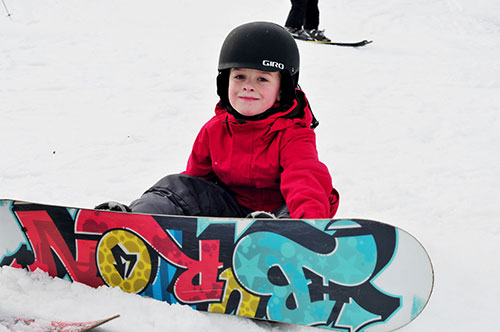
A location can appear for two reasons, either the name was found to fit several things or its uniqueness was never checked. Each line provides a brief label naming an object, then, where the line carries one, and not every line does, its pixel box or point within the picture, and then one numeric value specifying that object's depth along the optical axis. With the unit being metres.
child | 3.09
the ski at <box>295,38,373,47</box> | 7.41
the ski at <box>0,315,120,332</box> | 2.73
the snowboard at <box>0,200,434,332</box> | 2.83
